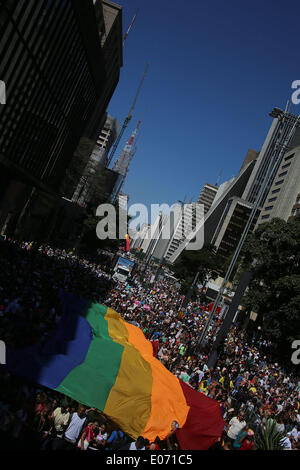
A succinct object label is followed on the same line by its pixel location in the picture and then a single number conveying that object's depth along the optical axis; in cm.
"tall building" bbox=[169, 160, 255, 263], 15812
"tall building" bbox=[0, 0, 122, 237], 2209
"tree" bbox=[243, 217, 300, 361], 3356
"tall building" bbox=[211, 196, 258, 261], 12050
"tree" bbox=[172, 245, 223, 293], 5684
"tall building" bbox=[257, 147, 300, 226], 7119
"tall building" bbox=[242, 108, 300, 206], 13925
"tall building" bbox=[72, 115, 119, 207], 5853
